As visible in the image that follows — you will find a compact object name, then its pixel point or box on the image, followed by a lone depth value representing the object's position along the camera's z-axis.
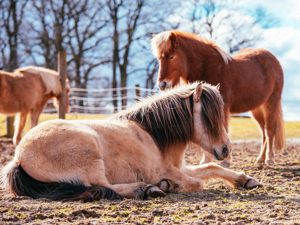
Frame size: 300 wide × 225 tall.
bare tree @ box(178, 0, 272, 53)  19.42
